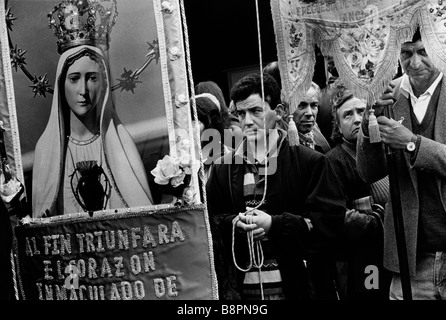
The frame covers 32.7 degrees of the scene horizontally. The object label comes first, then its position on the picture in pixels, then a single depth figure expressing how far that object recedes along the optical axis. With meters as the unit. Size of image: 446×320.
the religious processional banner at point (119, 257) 3.53
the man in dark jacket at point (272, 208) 3.55
